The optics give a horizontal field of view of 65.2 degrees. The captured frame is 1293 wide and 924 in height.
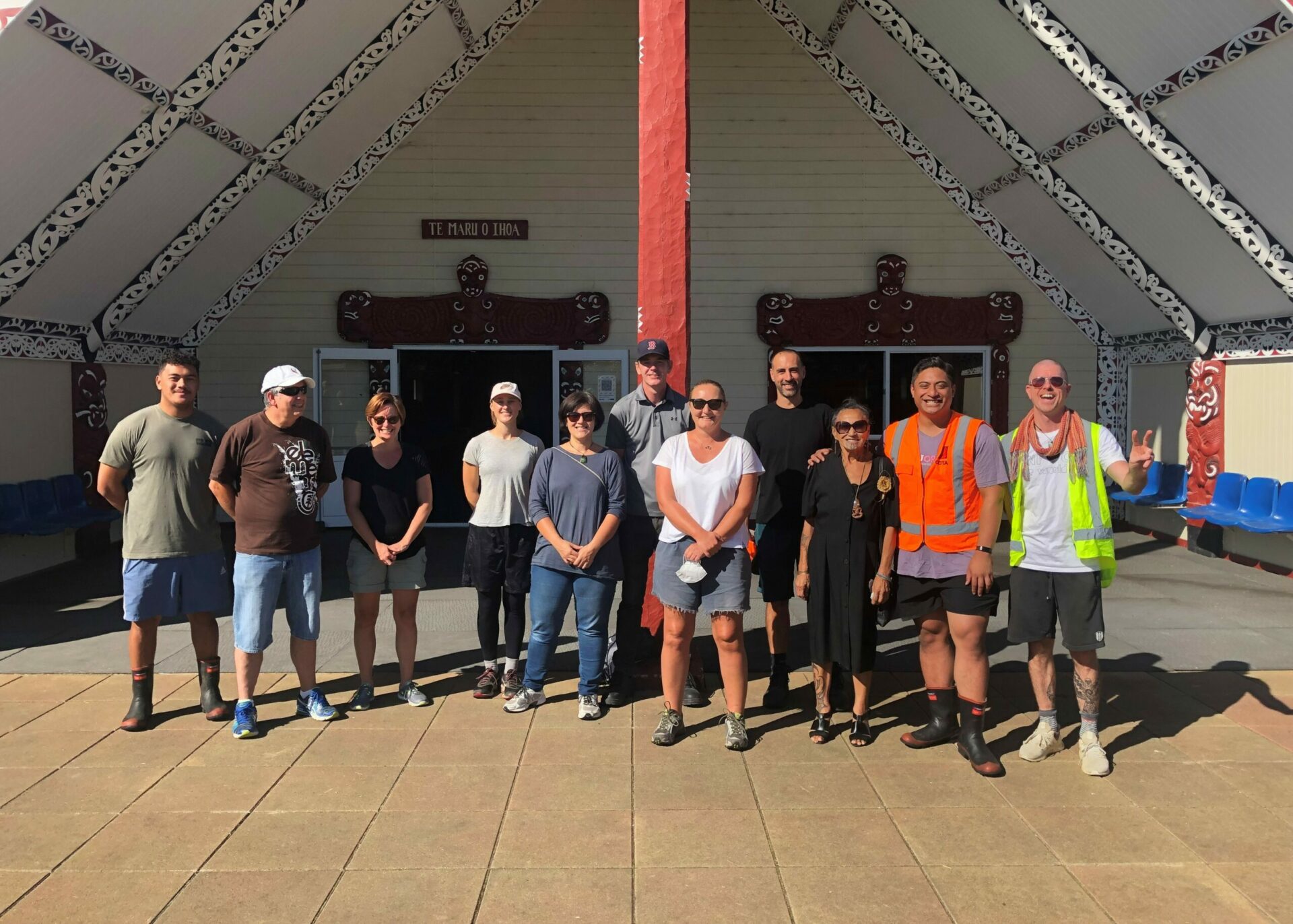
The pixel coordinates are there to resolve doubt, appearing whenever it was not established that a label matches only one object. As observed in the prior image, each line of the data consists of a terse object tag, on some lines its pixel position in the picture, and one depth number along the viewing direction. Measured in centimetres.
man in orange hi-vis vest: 403
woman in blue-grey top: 448
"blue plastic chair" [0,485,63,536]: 775
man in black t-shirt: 471
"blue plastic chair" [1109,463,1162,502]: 1000
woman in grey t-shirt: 477
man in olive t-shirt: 446
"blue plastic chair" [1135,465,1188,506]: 963
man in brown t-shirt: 441
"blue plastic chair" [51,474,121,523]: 866
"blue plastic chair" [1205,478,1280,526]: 826
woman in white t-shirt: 420
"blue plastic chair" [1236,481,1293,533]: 782
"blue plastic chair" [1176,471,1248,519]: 871
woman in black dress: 417
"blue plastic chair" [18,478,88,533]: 822
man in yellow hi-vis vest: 397
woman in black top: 469
